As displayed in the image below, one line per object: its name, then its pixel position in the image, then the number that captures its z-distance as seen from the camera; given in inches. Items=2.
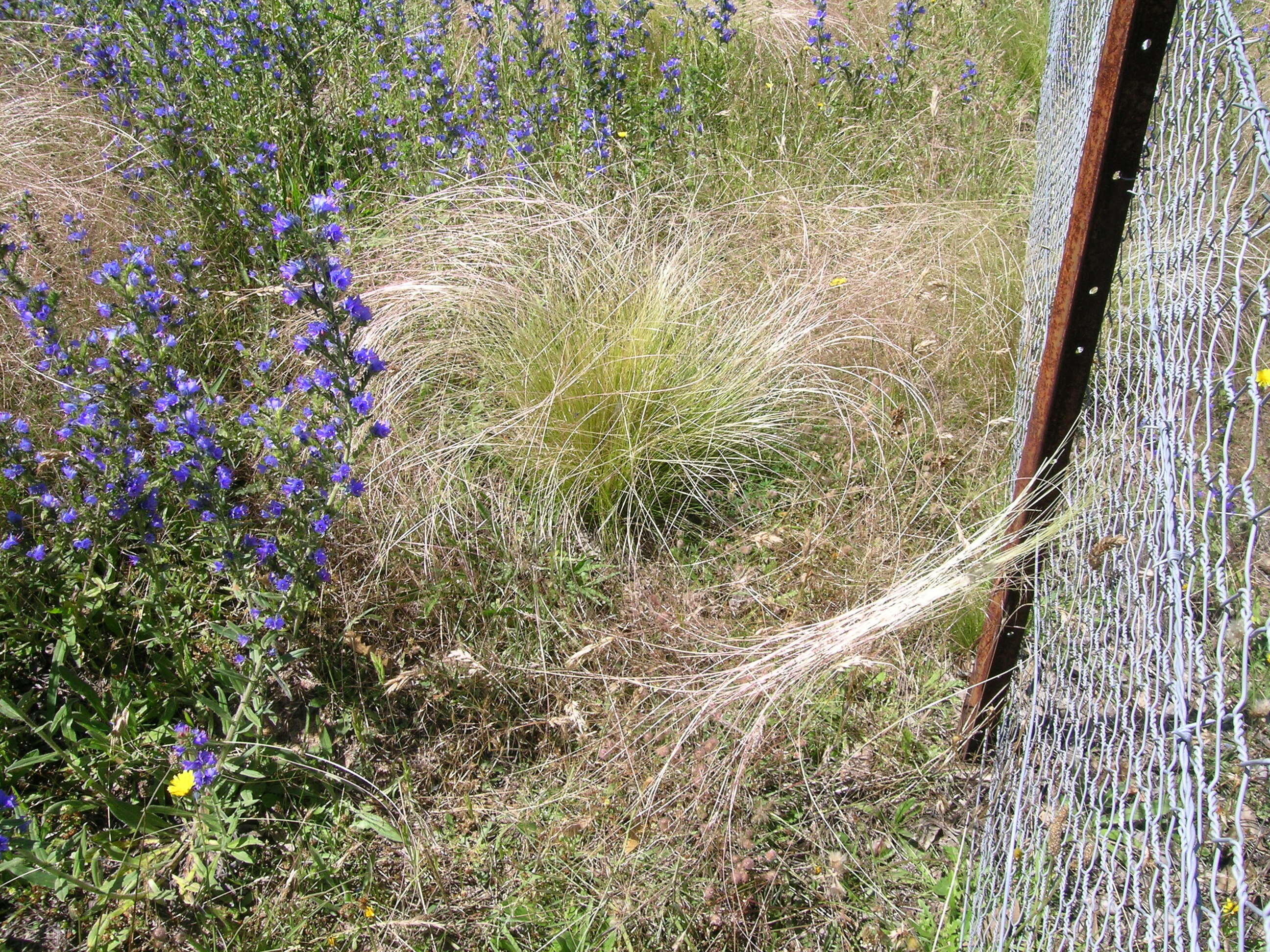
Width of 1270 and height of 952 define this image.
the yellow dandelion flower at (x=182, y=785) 68.9
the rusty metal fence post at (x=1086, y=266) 49.6
